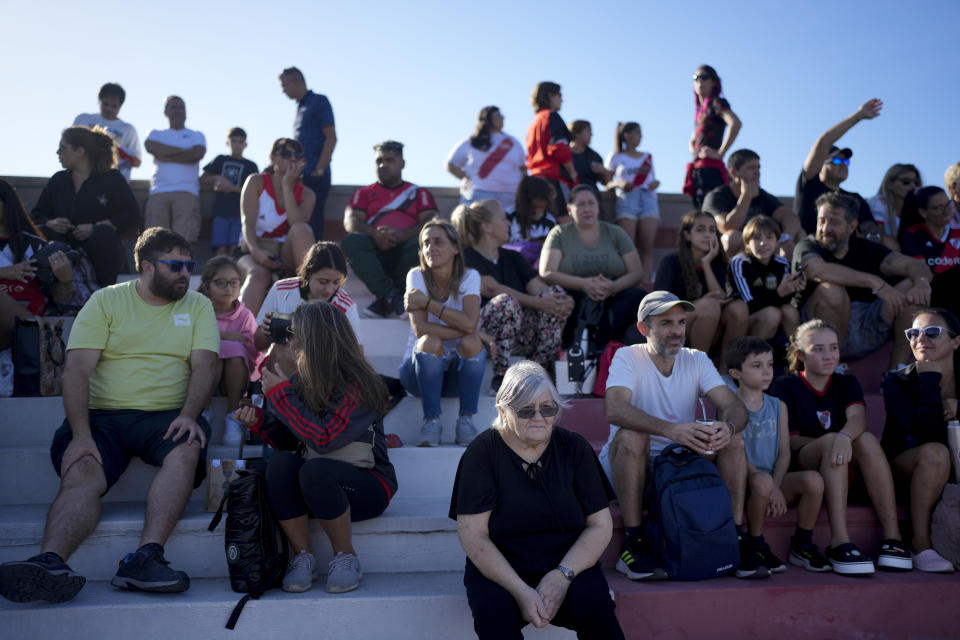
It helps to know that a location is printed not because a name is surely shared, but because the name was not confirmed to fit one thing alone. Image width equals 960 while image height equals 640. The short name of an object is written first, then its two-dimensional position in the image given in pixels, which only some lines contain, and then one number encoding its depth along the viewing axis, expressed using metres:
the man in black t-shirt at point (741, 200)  5.82
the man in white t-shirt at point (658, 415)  3.20
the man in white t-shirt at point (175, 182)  6.55
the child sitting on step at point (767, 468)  3.33
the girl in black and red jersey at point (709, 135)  7.00
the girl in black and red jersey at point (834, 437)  3.35
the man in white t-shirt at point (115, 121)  6.92
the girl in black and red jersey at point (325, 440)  2.96
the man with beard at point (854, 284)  4.81
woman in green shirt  4.79
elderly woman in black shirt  2.57
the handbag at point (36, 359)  3.92
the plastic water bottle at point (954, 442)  3.50
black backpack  2.87
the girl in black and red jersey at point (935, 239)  5.26
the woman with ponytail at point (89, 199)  5.11
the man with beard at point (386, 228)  5.52
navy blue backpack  3.07
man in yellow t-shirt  2.94
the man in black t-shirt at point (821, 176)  6.16
